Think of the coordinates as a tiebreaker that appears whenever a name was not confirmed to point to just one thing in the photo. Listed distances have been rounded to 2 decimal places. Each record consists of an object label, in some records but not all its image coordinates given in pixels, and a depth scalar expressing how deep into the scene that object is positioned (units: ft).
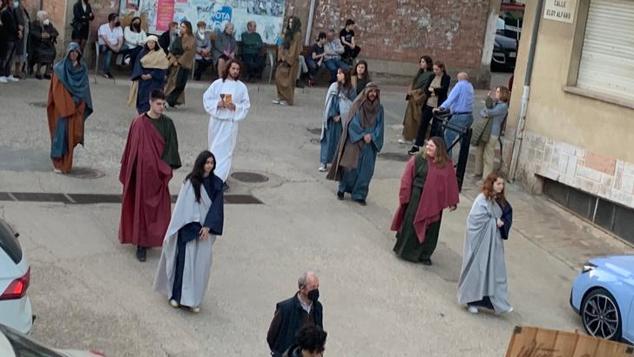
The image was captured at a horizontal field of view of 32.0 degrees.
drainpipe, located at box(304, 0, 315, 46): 81.46
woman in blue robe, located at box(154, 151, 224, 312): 34.14
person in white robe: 48.06
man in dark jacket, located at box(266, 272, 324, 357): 27.66
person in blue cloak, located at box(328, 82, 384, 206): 48.73
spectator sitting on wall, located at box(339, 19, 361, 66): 80.59
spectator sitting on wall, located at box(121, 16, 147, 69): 72.90
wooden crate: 25.99
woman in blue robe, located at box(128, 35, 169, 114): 60.90
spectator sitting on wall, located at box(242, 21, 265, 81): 77.87
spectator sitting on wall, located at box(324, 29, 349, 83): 80.48
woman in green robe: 41.73
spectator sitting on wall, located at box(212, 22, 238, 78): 76.18
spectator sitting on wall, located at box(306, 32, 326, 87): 80.23
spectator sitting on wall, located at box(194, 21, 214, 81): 75.46
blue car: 37.06
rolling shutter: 51.49
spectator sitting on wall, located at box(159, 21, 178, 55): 72.33
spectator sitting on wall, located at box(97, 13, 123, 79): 72.33
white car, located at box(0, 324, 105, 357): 18.57
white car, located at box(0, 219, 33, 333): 26.35
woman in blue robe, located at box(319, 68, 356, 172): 52.39
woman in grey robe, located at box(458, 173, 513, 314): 38.50
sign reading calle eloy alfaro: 54.08
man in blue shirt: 58.39
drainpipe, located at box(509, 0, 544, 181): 56.39
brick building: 82.48
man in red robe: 38.50
